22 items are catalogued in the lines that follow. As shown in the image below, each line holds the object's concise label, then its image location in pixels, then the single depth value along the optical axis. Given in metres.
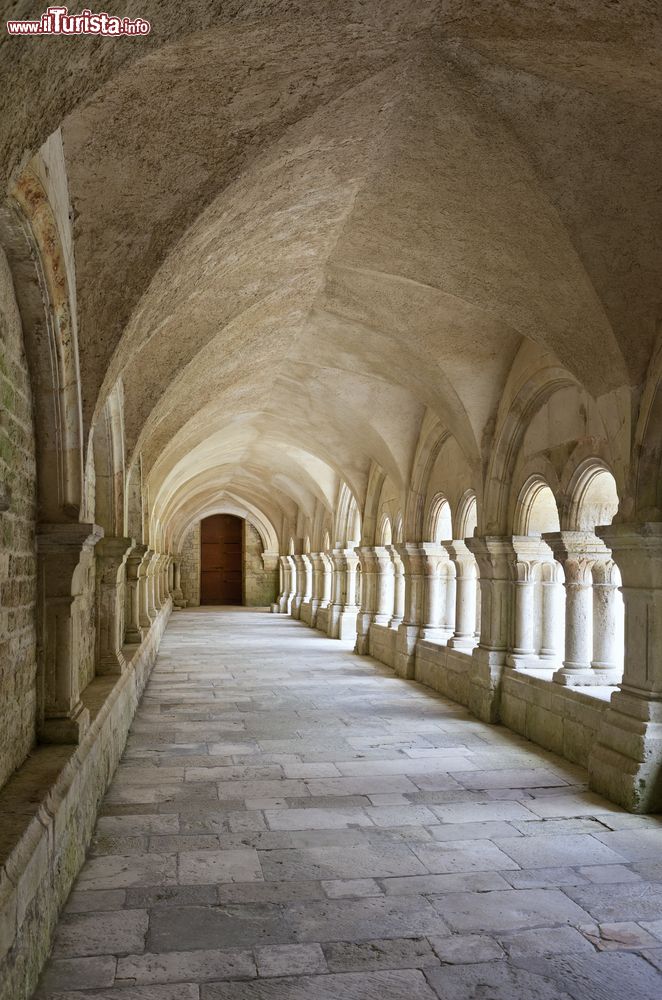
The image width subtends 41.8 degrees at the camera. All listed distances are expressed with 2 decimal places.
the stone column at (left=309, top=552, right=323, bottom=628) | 20.75
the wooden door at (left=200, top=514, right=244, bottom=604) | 32.88
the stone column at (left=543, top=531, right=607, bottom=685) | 7.15
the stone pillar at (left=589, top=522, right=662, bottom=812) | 5.48
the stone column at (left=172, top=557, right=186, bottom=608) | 30.56
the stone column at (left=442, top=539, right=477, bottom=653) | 10.17
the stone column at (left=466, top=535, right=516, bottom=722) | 8.45
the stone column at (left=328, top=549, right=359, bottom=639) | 17.25
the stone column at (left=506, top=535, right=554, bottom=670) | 8.33
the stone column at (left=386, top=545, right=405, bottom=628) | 13.55
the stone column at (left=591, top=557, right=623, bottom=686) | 7.09
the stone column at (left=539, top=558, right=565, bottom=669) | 8.32
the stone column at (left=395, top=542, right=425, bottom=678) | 11.62
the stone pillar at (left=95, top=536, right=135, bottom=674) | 7.29
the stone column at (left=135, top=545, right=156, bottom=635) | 11.98
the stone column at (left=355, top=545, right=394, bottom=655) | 14.27
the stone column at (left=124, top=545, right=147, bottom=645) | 9.98
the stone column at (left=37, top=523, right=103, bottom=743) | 4.57
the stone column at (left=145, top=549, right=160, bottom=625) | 13.84
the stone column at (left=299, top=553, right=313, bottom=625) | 22.29
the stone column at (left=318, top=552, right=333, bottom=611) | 20.38
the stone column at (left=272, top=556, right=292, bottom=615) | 26.73
